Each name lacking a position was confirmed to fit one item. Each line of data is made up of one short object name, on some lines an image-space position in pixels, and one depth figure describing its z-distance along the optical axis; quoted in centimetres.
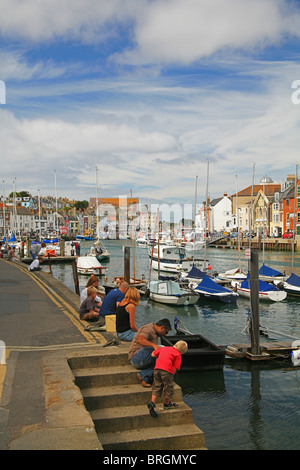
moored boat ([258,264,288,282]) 3919
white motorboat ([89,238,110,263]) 6475
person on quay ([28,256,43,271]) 3384
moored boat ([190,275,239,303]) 3127
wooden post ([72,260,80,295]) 2780
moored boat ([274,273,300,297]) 3363
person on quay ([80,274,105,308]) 1448
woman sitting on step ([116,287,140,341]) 994
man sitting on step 818
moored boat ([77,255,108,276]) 4894
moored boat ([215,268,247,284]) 3925
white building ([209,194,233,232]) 13112
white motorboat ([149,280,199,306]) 3023
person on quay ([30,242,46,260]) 4227
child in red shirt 752
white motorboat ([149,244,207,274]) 5287
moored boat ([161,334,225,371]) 1489
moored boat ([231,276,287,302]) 3098
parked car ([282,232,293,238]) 9340
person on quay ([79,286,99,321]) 1332
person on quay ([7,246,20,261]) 5045
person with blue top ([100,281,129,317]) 1254
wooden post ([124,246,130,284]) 2885
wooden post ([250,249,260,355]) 1634
